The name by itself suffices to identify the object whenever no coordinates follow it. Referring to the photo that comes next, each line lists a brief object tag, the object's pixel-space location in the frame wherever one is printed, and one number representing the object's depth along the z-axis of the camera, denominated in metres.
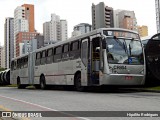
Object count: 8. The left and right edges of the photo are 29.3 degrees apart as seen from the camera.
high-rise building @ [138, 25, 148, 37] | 86.33
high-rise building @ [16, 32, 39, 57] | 86.68
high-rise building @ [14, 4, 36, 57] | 100.06
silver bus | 15.23
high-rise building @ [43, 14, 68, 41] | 91.06
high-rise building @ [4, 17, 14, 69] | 95.48
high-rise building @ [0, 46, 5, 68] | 104.61
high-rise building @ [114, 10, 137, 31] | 68.62
